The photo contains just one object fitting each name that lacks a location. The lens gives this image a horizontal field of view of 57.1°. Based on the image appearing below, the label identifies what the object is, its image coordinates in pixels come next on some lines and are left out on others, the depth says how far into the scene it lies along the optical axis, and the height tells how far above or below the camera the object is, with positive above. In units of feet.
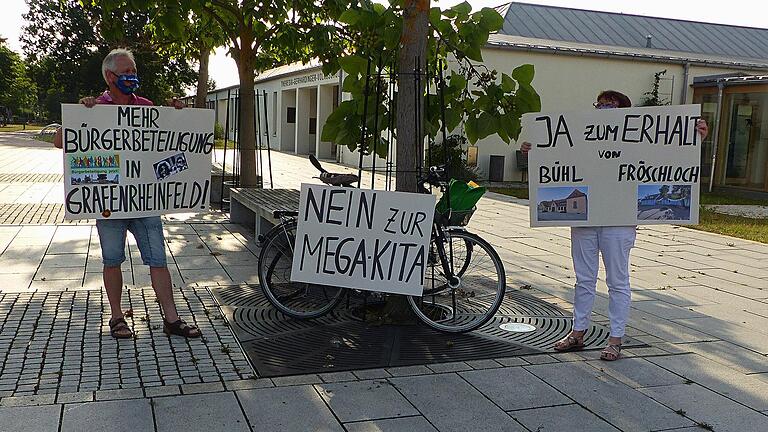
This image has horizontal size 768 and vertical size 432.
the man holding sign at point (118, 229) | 16.05 -2.63
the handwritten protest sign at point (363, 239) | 16.90 -2.80
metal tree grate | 15.44 -5.18
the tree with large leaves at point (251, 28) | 24.52 +4.34
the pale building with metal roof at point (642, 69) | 64.18 +6.37
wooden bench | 26.22 -3.40
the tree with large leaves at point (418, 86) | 18.40 +1.05
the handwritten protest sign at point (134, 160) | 16.17 -1.05
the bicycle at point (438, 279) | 17.84 -4.02
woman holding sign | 15.76 -3.14
